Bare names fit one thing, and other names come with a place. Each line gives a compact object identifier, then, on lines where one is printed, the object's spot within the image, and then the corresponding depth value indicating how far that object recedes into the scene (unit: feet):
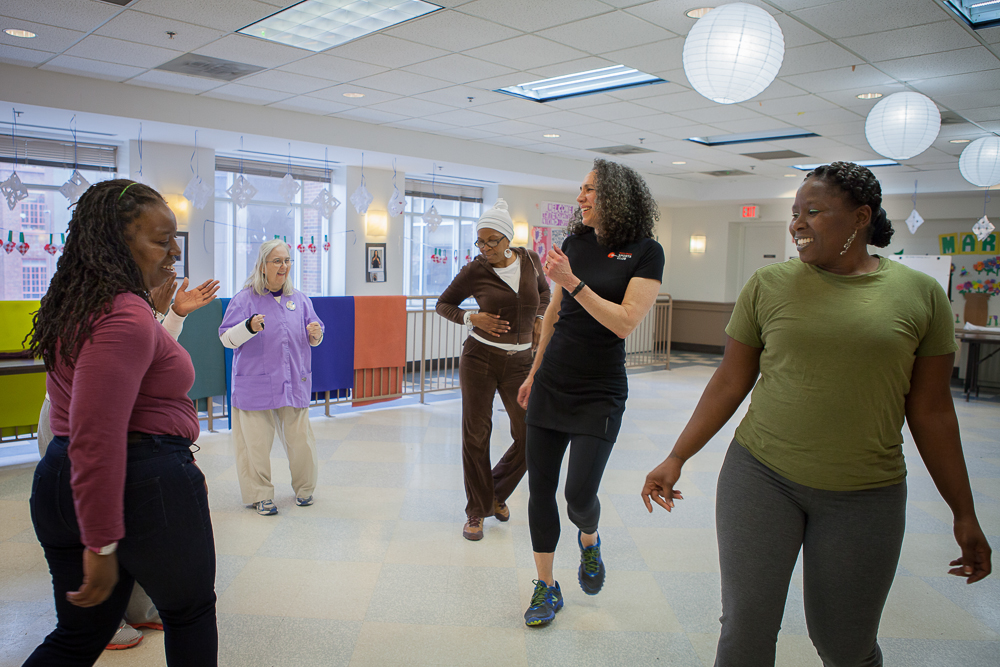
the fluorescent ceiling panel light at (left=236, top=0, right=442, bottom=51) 14.78
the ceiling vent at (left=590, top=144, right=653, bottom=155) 30.89
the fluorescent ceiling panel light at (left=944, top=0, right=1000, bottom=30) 13.80
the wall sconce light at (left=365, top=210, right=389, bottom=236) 31.96
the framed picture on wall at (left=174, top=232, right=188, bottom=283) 26.25
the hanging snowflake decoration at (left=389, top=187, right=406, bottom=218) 31.73
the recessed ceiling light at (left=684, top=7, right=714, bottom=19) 13.96
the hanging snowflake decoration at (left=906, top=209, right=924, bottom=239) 32.22
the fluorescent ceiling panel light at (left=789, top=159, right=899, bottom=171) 31.83
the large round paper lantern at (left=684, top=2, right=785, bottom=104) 11.84
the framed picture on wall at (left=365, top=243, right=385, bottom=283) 32.14
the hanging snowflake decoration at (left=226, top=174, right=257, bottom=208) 26.12
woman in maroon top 4.42
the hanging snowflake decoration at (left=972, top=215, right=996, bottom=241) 30.34
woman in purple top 12.39
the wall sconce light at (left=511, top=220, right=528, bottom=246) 38.56
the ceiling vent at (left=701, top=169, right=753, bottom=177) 37.11
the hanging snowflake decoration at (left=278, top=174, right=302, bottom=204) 27.89
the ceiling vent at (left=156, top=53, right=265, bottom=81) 18.80
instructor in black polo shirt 8.18
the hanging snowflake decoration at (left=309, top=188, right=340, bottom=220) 28.73
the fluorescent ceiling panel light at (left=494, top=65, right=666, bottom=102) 19.93
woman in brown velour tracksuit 11.38
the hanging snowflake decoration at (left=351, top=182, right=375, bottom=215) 30.07
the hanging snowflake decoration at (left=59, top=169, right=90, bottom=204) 22.68
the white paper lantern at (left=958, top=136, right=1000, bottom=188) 20.29
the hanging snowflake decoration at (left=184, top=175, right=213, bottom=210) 25.46
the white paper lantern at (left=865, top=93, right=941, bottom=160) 16.71
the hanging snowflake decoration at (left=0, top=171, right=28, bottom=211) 21.70
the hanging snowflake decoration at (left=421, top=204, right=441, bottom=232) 33.70
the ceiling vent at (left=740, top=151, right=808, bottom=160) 30.99
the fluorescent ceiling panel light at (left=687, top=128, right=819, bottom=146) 27.04
